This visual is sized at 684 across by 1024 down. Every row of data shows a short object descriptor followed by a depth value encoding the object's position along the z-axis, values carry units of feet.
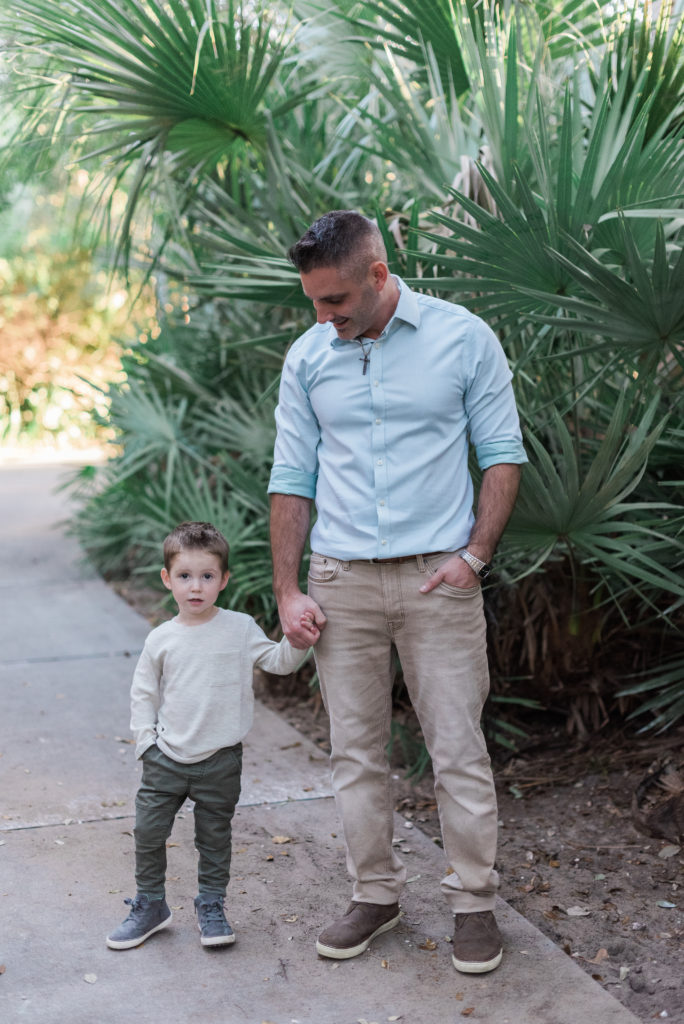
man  9.66
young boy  10.05
